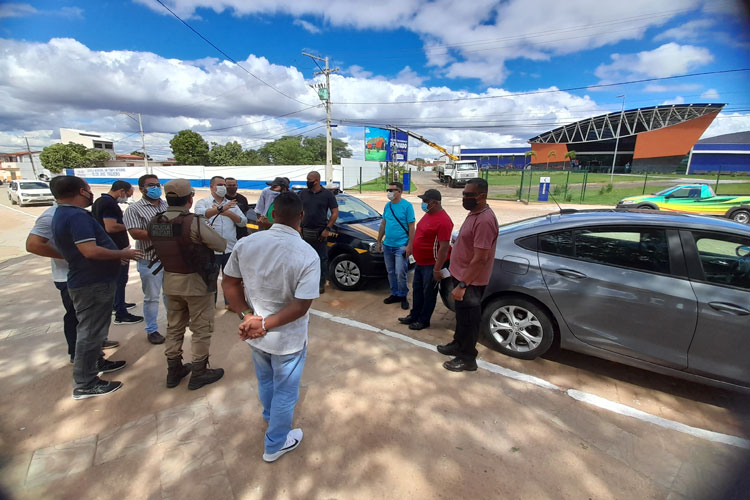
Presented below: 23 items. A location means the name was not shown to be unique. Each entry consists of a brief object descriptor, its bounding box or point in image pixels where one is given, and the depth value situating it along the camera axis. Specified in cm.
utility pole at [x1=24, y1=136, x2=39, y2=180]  5485
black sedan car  493
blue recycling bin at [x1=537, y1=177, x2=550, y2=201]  2012
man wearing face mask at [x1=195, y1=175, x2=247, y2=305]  383
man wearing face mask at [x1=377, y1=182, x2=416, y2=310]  428
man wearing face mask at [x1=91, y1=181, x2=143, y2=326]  350
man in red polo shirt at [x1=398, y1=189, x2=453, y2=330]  353
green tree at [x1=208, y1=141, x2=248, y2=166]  5484
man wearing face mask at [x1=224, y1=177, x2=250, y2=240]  469
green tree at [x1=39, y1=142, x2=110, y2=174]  4966
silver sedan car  244
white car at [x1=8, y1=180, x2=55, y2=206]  1650
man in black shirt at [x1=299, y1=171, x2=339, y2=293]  471
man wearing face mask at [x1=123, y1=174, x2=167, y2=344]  324
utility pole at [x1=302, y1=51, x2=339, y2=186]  2341
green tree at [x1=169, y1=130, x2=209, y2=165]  5006
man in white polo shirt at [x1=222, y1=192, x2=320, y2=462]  178
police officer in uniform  247
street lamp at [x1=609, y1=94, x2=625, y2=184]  4627
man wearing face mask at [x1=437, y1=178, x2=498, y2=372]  275
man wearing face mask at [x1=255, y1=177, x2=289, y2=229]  470
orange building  4419
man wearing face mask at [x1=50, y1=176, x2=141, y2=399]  245
